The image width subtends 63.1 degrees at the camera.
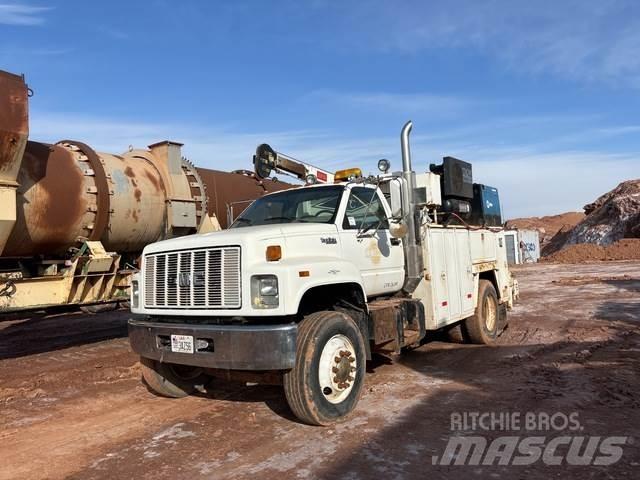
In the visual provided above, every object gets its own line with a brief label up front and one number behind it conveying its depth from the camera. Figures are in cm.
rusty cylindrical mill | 610
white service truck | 432
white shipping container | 3206
